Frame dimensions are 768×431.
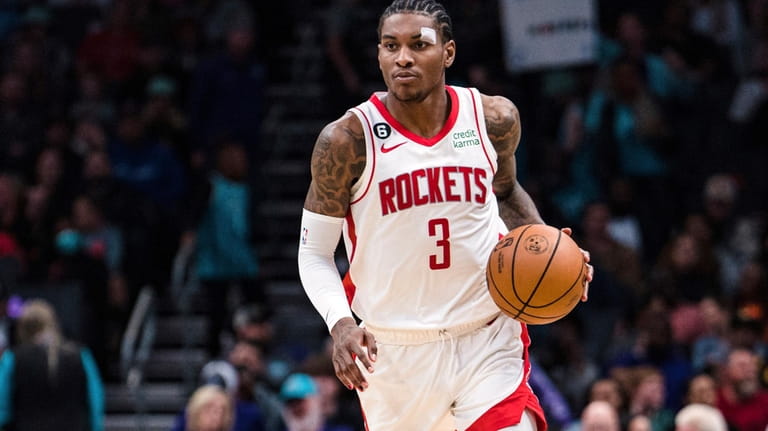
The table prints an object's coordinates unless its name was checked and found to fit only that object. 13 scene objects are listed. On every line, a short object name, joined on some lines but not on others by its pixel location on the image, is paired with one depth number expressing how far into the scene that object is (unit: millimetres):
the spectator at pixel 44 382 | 19875
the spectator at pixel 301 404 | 19937
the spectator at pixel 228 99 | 26422
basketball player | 11625
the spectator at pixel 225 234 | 24937
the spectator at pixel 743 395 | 19734
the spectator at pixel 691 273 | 23062
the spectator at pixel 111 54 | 30000
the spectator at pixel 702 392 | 19281
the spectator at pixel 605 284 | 23344
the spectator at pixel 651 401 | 19969
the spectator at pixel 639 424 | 18375
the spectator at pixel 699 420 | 16812
